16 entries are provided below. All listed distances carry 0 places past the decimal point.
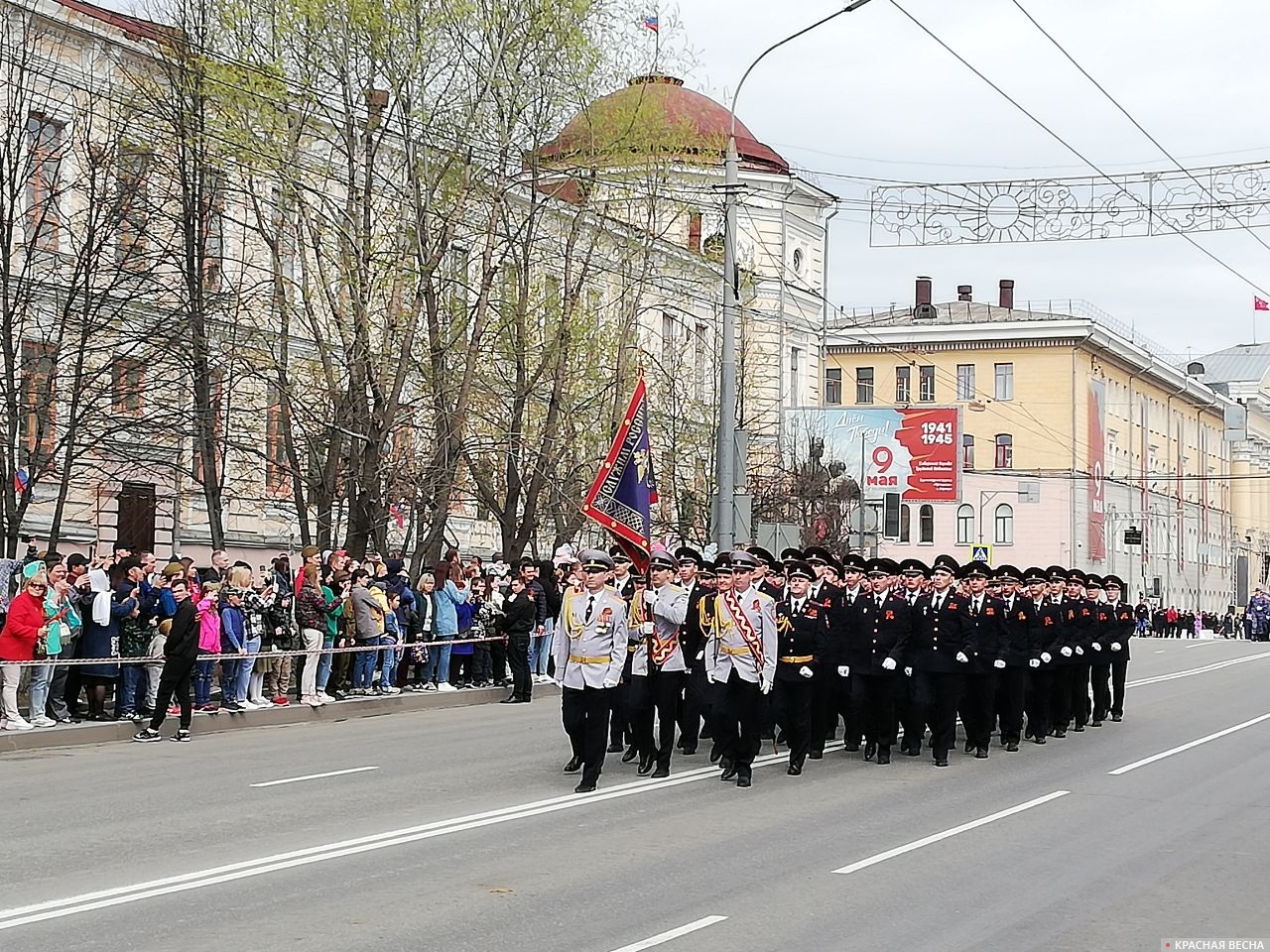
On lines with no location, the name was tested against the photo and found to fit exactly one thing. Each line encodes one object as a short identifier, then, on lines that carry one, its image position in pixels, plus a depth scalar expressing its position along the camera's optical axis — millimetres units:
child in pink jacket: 19703
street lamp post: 27250
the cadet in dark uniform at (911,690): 17469
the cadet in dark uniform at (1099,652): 21203
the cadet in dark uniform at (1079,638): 20594
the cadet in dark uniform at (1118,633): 21875
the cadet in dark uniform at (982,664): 17984
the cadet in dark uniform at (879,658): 17062
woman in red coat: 17609
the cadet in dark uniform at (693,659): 15789
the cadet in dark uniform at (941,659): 17406
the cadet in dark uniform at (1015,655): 18938
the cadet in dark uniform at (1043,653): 19719
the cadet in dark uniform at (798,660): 16000
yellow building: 82625
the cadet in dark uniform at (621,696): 14977
